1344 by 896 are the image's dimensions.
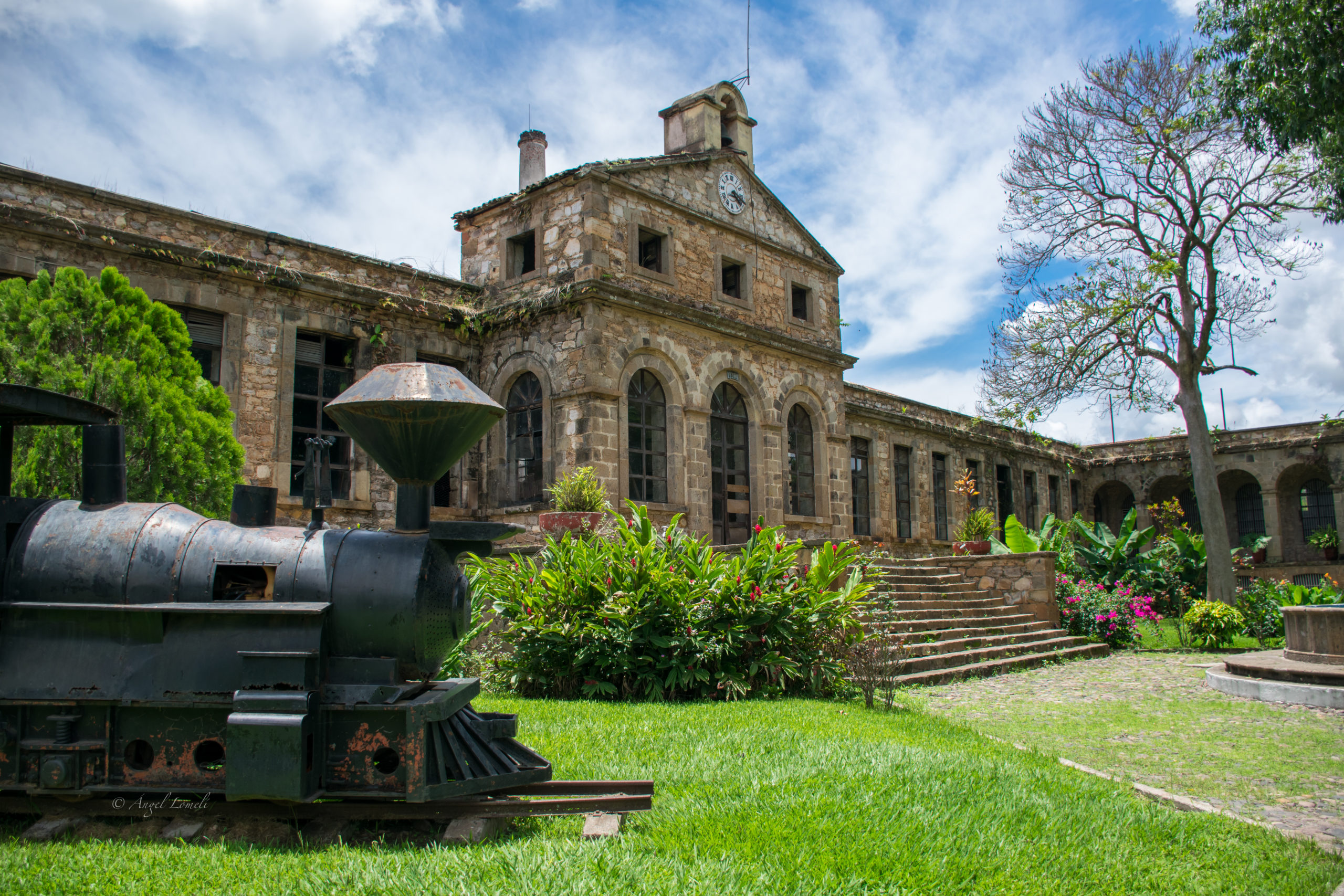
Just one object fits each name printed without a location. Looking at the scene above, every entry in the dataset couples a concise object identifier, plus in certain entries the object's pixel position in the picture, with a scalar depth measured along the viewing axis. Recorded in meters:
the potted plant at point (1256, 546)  23.81
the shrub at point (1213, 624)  13.45
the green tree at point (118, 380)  7.37
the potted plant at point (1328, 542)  25.95
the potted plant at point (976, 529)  19.27
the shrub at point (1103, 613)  13.98
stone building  12.20
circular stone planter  9.30
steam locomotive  3.84
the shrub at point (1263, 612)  14.66
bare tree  16.31
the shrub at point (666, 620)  8.02
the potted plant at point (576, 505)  10.47
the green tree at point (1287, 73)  8.70
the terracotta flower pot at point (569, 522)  10.34
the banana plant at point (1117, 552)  17.06
